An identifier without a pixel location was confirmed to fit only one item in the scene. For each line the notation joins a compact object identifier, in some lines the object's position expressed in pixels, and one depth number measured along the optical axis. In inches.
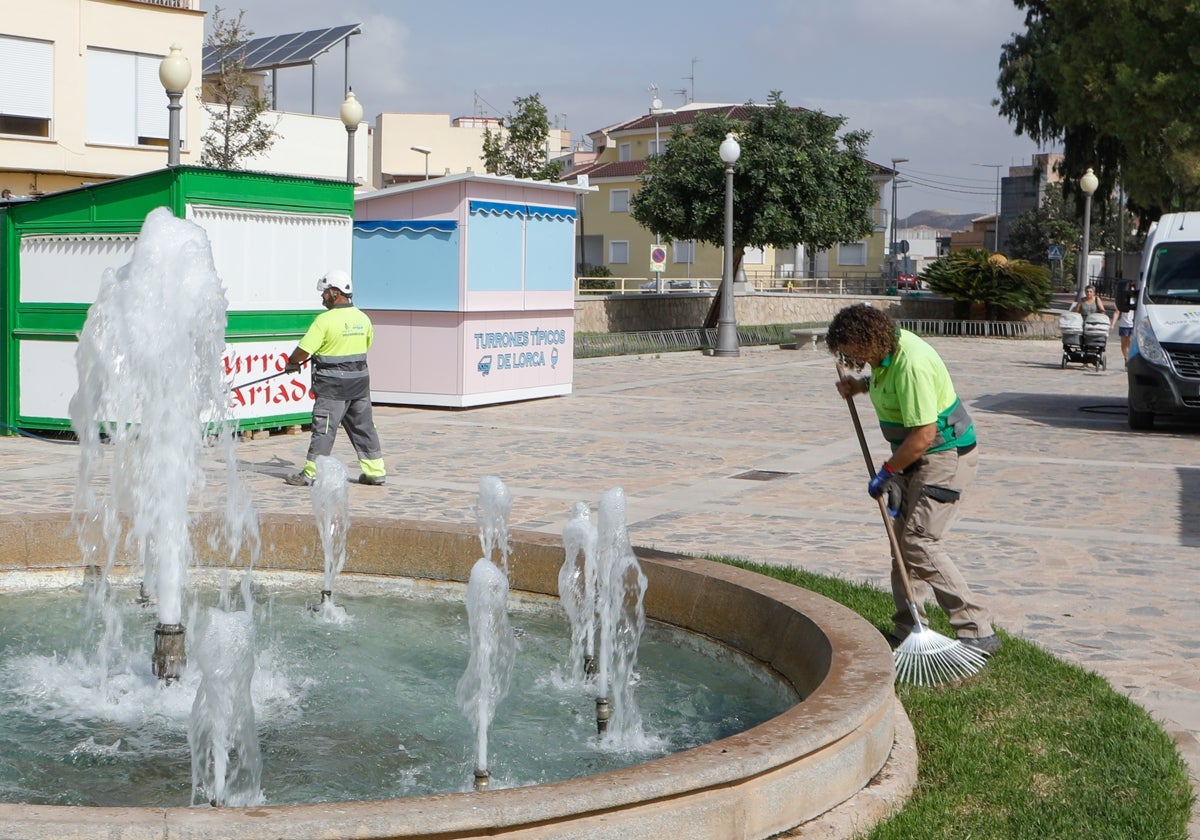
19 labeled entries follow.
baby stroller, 962.1
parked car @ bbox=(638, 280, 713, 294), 2249.0
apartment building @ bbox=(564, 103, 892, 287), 2901.1
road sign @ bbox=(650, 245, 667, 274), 1822.1
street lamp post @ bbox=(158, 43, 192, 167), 620.7
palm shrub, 1407.5
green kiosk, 518.6
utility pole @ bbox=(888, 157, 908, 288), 2465.4
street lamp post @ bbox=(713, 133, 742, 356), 1055.8
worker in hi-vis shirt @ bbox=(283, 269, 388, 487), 424.8
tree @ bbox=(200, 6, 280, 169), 1274.6
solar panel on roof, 1807.3
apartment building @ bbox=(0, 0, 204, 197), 1226.0
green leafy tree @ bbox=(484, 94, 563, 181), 1867.6
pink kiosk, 665.6
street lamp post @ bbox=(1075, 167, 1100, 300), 1419.8
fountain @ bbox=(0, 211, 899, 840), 141.1
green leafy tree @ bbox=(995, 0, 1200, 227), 1357.0
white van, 613.3
